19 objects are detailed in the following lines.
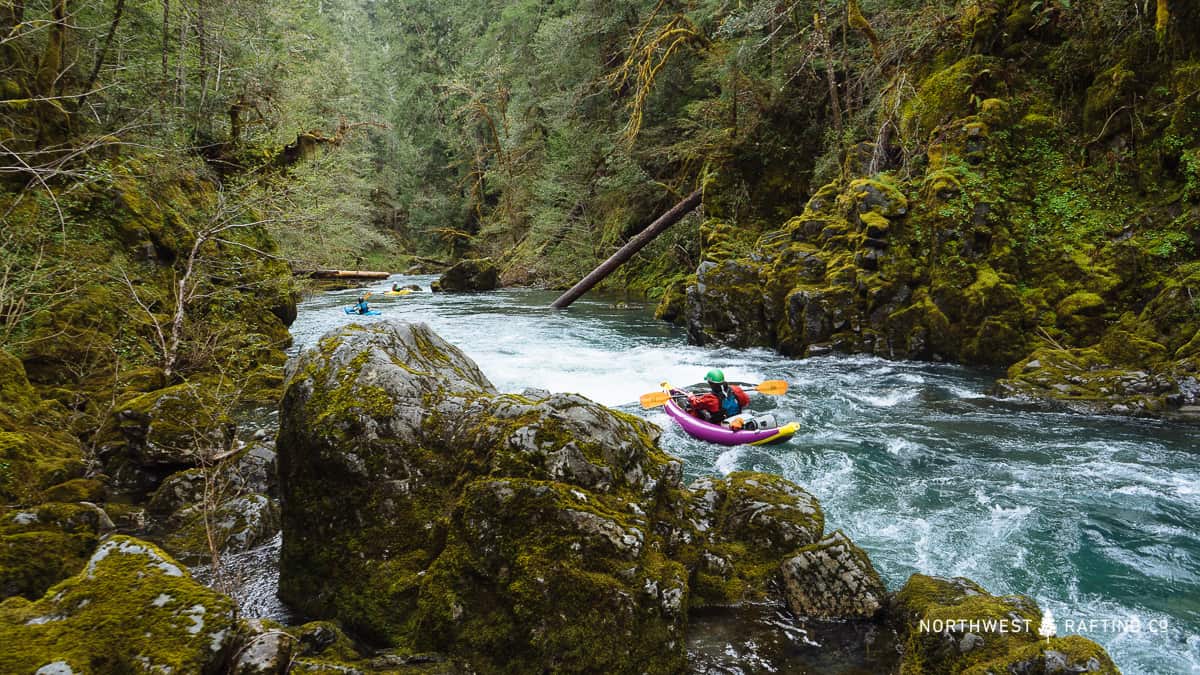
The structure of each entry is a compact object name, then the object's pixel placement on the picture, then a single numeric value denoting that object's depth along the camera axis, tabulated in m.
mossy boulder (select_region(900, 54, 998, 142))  11.73
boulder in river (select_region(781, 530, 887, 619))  3.82
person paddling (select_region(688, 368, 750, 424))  8.39
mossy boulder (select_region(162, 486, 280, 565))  4.73
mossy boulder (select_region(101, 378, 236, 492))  5.98
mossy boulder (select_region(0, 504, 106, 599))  3.51
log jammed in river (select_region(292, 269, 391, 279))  27.18
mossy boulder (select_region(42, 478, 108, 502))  4.78
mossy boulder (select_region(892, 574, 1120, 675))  2.77
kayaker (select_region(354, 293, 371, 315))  18.53
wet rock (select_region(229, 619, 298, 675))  2.71
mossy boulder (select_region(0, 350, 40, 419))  5.65
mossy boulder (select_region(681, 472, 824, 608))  4.04
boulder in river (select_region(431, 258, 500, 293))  27.41
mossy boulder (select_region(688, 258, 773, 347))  13.31
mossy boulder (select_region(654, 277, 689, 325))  17.59
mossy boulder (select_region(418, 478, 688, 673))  3.22
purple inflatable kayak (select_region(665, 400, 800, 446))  7.84
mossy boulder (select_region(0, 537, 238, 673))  2.42
